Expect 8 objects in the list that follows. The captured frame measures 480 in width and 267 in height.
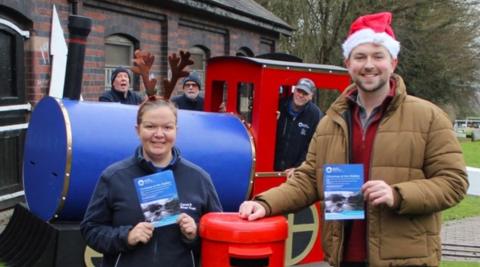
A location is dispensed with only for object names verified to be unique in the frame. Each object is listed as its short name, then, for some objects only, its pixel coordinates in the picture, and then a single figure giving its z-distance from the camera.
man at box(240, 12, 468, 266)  2.26
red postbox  2.57
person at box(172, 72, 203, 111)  6.78
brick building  7.33
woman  2.42
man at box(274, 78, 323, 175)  5.56
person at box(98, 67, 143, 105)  6.25
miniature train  4.34
